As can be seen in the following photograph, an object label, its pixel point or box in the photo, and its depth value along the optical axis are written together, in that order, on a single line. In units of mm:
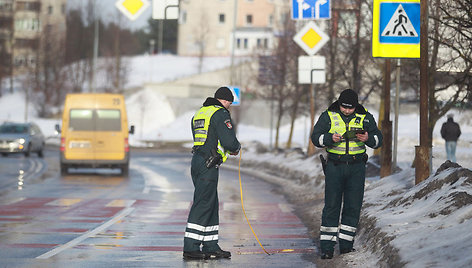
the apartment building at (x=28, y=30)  119000
